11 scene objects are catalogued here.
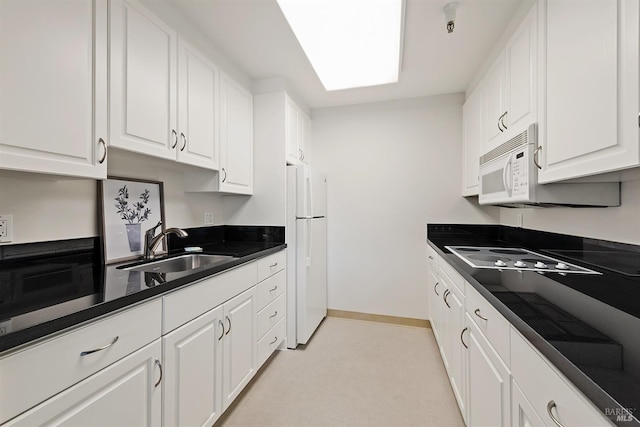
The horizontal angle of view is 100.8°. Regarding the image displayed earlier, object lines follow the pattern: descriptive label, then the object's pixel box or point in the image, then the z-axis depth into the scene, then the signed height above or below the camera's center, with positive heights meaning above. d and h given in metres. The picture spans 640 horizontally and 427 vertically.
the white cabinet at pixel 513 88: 1.43 +0.79
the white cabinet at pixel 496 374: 0.62 -0.54
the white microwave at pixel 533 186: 1.33 +0.14
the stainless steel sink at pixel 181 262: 1.66 -0.34
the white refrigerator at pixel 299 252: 2.40 -0.36
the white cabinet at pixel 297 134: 2.49 +0.82
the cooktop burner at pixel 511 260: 1.35 -0.28
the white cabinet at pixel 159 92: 1.29 +0.70
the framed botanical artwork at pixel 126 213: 1.51 +0.00
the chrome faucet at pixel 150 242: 1.68 -0.19
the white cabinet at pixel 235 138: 2.08 +0.63
